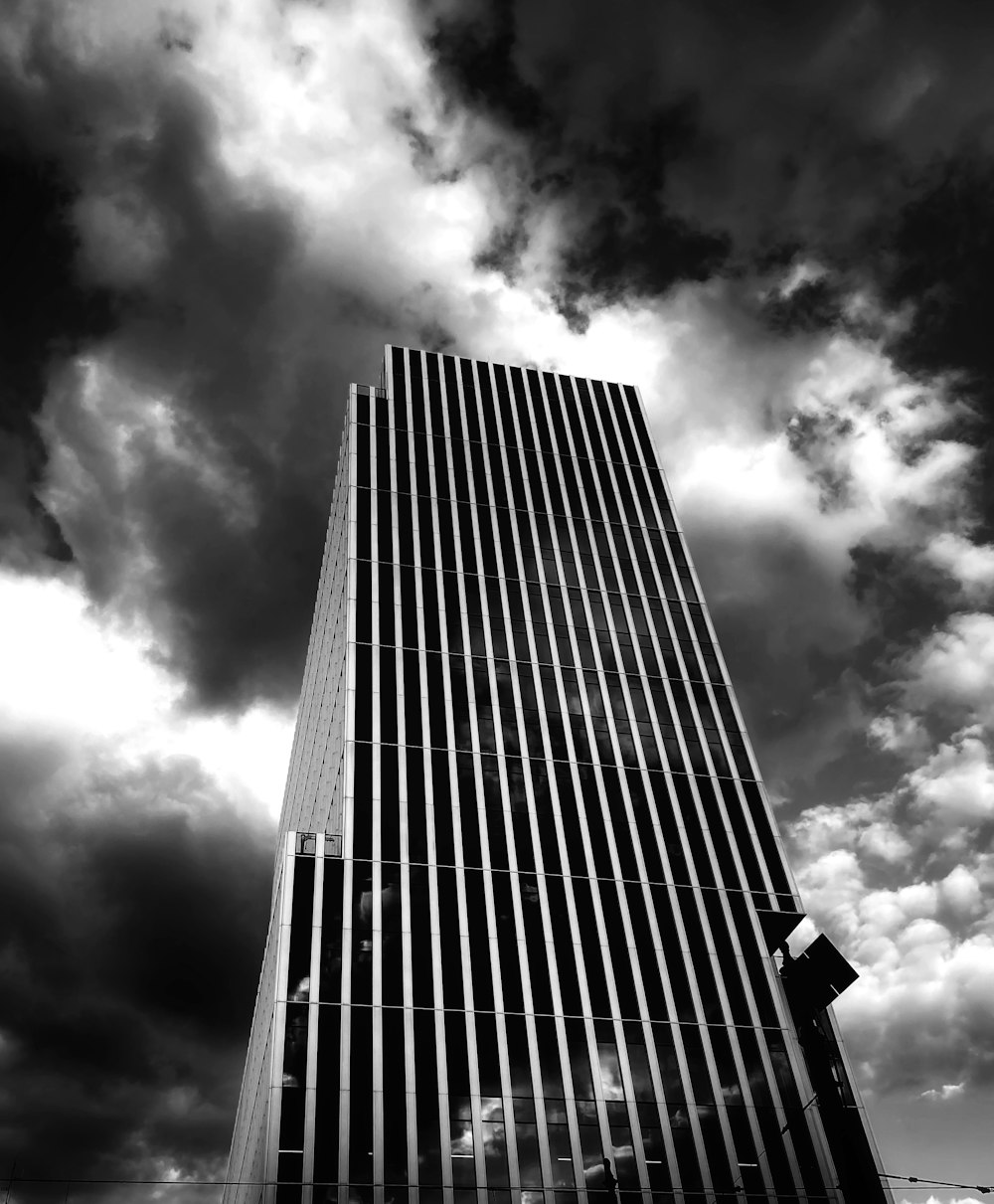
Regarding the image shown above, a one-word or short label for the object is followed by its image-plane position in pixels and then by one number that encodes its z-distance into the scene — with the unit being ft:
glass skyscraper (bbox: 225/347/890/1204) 152.97
